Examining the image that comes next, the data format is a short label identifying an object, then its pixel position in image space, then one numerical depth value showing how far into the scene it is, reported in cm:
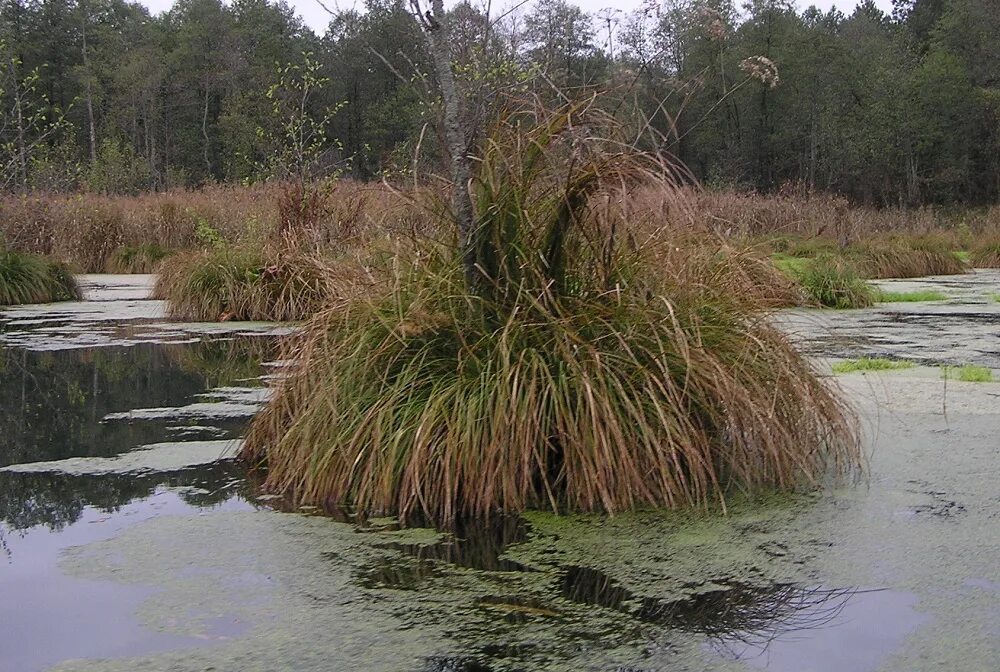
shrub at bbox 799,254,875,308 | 923
